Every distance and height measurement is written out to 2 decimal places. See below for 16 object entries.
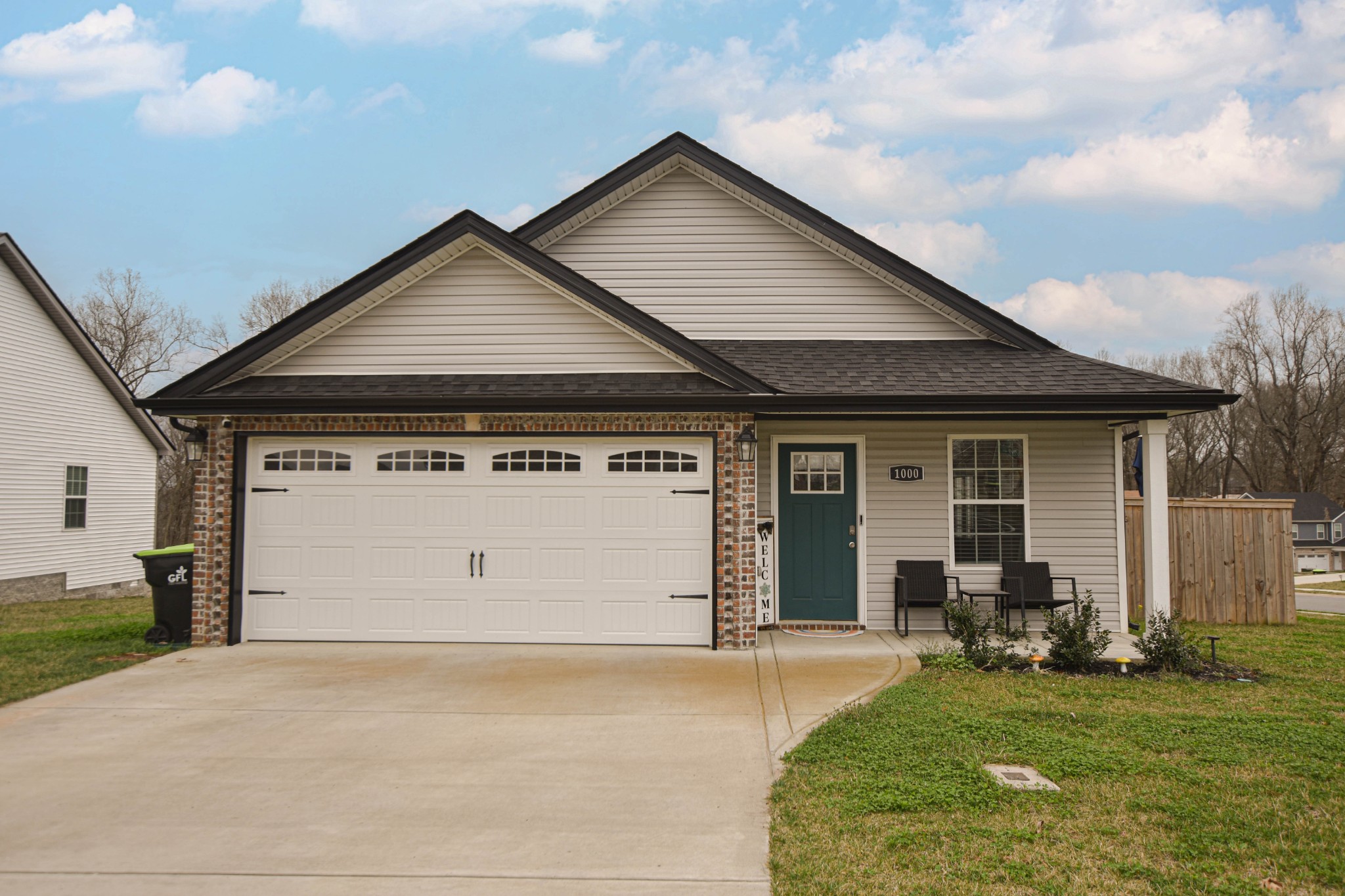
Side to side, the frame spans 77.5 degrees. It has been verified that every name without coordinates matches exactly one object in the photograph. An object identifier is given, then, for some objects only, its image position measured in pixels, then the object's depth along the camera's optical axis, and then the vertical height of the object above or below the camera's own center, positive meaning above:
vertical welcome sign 9.91 -0.86
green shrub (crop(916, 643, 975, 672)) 7.91 -1.55
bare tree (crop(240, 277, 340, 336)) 31.42 +7.51
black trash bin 9.09 -1.01
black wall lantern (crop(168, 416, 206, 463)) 9.01 +0.63
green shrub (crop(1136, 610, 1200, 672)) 7.84 -1.43
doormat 9.81 -1.58
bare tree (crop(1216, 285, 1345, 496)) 39.66 +5.01
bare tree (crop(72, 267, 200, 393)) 30.05 +6.39
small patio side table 9.67 -1.12
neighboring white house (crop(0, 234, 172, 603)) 17.27 +0.97
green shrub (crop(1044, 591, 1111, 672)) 7.84 -1.35
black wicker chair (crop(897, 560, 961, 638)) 9.80 -1.01
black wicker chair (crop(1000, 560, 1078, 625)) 9.66 -1.03
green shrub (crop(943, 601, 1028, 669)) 8.05 -1.41
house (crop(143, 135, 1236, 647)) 8.74 +0.57
